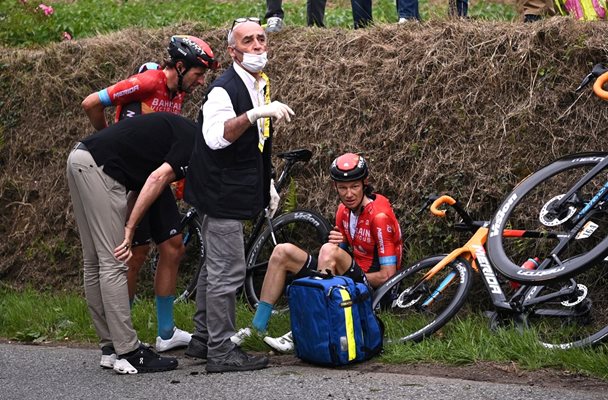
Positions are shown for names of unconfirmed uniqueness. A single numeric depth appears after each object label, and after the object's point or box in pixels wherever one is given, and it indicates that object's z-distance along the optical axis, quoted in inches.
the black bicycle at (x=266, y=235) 721.6
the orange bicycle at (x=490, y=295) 569.6
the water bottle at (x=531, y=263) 575.2
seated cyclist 614.9
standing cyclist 637.3
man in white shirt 564.1
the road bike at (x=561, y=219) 513.7
